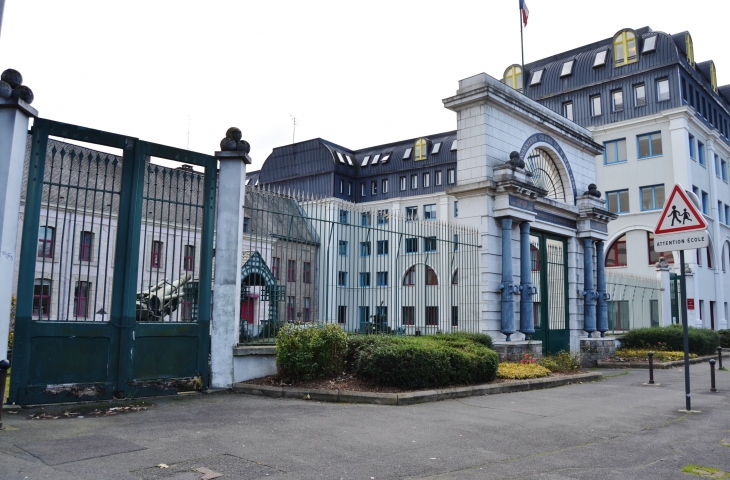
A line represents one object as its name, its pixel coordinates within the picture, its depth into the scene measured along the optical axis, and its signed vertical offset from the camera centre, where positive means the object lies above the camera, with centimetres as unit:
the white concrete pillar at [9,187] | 786 +165
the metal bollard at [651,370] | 1325 -103
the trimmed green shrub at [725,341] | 3059 -81
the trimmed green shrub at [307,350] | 981 -54
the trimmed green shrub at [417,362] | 970 -72
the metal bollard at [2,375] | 631 -68
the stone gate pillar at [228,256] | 989 +99
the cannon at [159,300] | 930 +22
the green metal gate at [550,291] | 1727 +92
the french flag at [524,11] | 2019 +1043
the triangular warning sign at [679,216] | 909 +167
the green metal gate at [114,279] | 831 +52
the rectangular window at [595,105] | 3900 +1412
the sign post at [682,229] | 905 +146
